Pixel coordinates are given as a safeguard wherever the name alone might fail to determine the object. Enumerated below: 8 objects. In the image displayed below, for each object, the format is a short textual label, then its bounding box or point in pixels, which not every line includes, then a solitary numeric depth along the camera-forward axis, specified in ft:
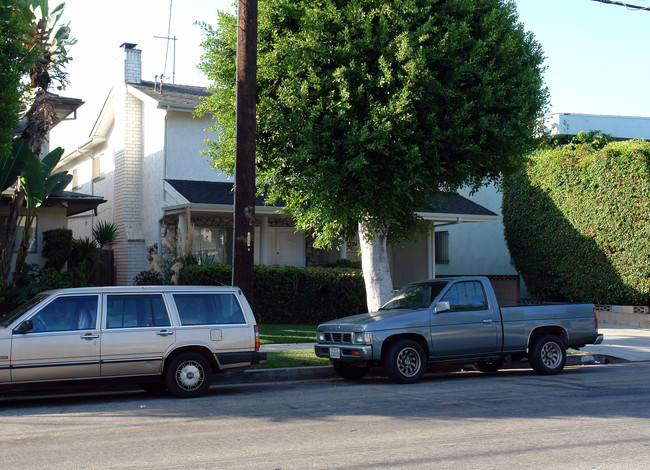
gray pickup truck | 36.88
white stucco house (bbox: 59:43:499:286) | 72.23
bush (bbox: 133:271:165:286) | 67.56
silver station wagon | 30.19
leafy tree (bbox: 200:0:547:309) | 42.04
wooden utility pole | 38.86
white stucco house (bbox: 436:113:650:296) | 95.86
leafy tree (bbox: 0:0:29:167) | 37.27
